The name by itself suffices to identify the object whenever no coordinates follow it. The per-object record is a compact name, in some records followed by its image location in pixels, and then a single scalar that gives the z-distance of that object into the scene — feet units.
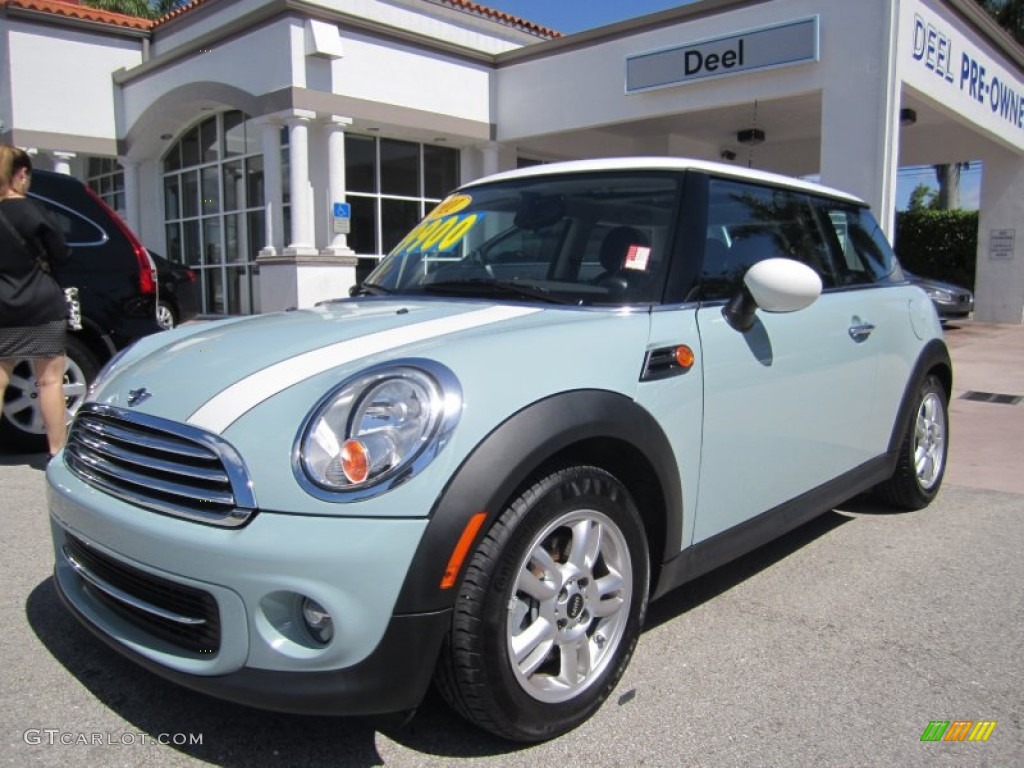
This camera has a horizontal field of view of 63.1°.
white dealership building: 35.86
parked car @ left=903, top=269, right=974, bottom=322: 48.21
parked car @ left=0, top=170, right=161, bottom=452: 17.13
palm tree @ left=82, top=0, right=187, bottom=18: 82.33
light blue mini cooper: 6.22
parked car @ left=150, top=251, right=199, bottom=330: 22.66
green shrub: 70.23
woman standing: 14.02
